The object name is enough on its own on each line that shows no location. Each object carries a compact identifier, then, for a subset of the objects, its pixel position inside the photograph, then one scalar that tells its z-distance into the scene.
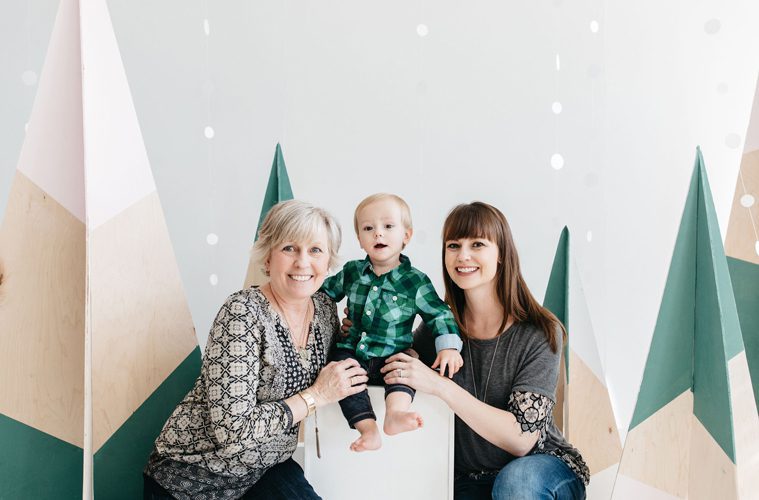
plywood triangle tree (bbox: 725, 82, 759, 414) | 1.90
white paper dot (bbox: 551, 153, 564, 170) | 2.51
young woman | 1.59
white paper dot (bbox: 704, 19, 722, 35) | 2.50
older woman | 1.46
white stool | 1.60
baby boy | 1.69
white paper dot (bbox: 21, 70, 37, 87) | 2.41
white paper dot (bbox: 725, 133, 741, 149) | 2.51
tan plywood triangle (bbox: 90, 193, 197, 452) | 1.69
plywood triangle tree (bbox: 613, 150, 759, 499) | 1.57
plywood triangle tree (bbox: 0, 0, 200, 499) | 1.55
